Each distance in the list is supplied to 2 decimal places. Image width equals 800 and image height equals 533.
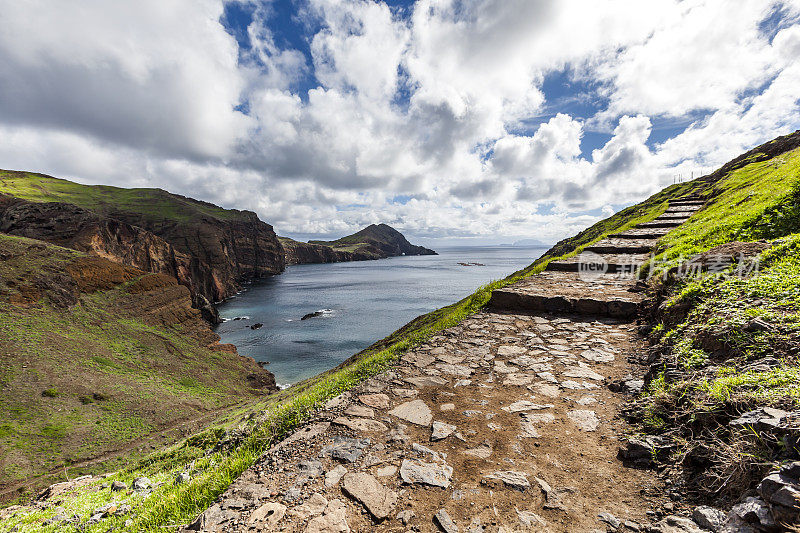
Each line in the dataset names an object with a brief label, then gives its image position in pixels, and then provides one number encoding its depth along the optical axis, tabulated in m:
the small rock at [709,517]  2.11
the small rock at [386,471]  3.16
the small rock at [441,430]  3.78
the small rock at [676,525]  2.19
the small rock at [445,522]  2.49
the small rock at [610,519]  2.42
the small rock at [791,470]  1.90
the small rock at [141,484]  6.31
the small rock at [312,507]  2.64
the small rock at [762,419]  2.32
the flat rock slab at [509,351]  6.16
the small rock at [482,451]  3.43
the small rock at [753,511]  1.85
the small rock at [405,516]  2.60
